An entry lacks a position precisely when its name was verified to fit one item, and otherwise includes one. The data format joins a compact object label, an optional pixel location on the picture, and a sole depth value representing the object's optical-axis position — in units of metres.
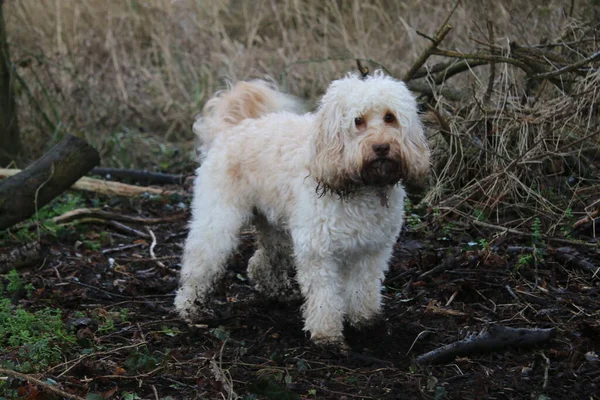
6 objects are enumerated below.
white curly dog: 4.50
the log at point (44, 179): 6.18
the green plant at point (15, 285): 5.67
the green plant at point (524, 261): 5.57
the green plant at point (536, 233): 5.74
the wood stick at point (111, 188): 8.26
